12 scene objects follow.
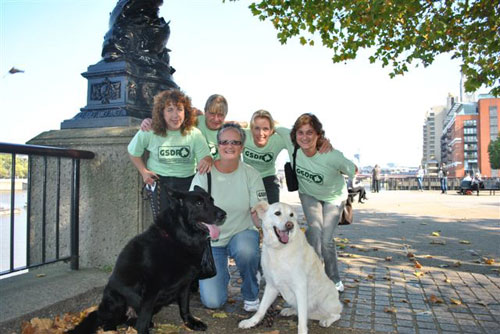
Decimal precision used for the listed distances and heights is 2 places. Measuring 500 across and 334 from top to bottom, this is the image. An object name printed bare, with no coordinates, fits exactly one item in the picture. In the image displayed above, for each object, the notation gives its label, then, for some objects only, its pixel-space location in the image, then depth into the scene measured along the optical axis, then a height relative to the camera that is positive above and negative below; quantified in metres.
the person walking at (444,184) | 30.39 -0.82
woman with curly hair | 4.46 +0.33
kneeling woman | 4.21 -0.48
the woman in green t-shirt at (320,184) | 4.73 -0.14
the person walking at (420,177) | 35.47 -0.34
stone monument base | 4.89 -0.29
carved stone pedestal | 5.17 +1.04
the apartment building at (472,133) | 114.25 +12.44
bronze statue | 5.41 +1.95
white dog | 3.53 -0.93
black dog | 3.42 -0.83
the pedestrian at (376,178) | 30.46 -0.38
